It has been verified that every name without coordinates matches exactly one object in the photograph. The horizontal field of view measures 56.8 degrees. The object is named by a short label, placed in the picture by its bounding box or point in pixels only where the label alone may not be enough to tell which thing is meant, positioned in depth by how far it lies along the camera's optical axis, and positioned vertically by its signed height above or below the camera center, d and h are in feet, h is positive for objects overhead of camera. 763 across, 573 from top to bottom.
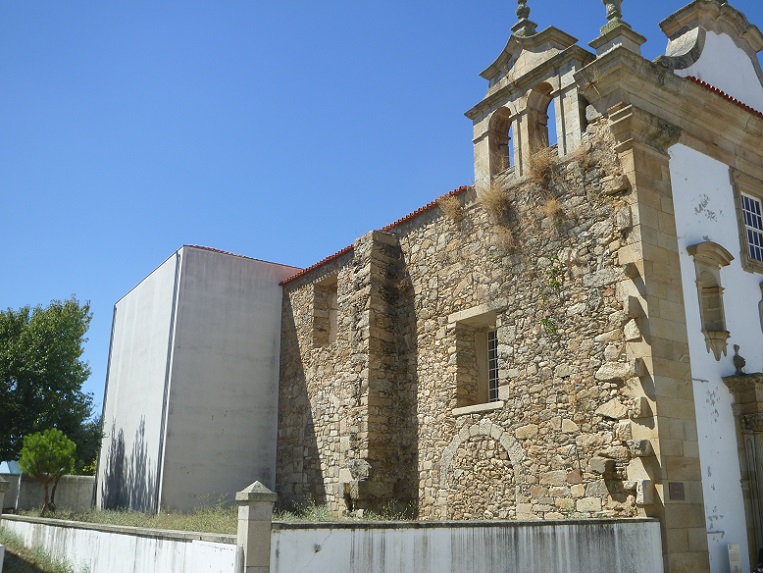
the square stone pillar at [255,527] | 18.79 -1.26
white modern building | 49.88 +6.62
